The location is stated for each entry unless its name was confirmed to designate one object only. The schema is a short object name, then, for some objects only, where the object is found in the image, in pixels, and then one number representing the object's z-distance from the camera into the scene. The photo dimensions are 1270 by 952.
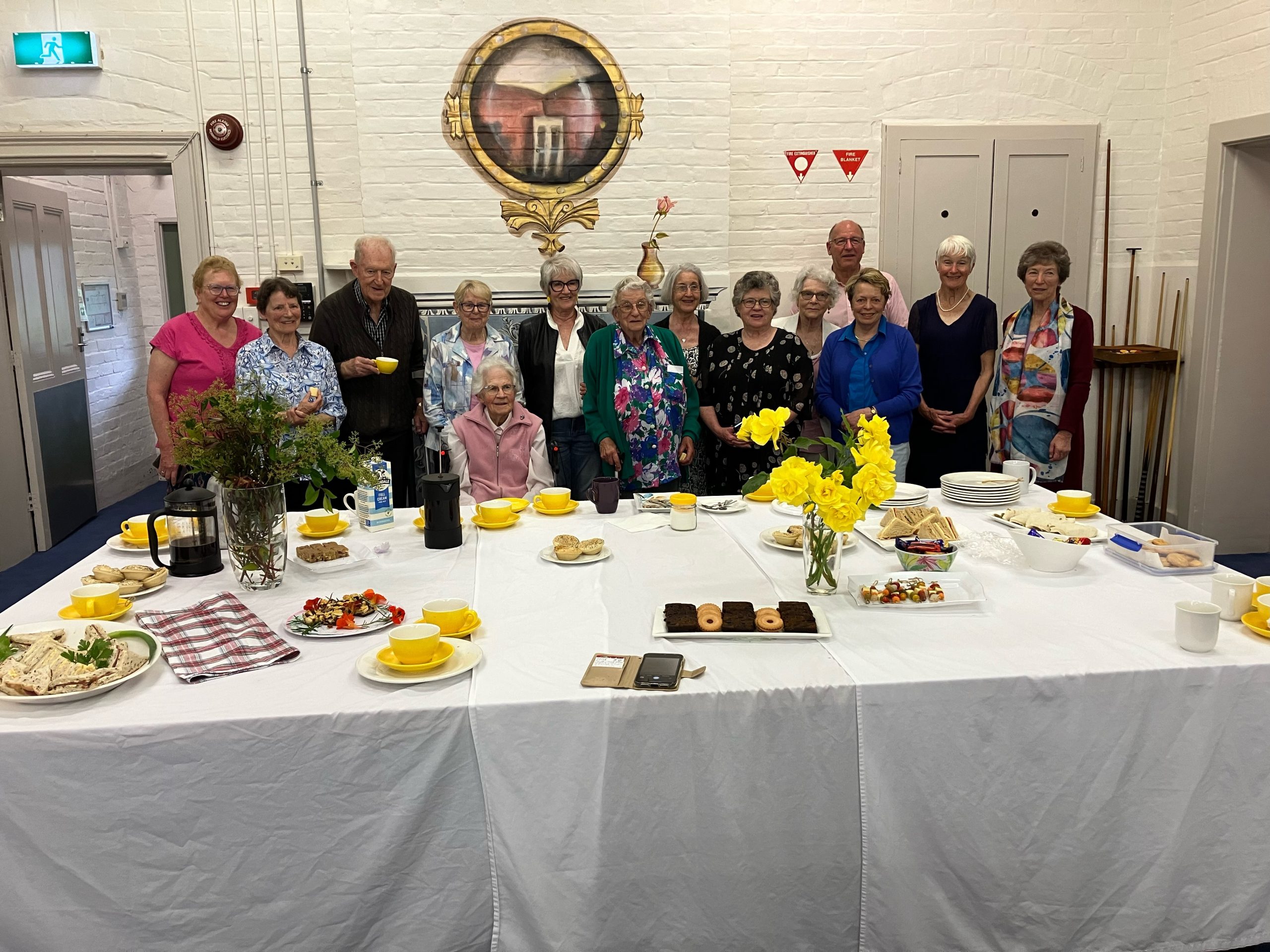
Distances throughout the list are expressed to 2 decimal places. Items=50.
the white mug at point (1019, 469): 3.06
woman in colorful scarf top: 4.12
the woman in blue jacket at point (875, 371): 4.02
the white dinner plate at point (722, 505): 3.04
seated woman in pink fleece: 3.63
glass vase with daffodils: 2.11
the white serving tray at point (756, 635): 1.96
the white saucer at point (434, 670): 1.79
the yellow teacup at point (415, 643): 1.80
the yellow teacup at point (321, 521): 2.78
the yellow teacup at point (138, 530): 2.61
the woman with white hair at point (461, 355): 4.09
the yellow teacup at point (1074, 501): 2.83
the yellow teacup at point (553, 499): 3.03
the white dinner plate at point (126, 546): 2.64
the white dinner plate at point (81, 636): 1.71
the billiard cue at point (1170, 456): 5.47
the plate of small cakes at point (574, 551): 2.49
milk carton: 2.88
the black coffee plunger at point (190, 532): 2.41
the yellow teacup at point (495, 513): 2.88
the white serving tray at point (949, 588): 2.14
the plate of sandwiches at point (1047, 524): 2.60
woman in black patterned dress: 3.98
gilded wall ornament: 5.04
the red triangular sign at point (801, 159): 5.41
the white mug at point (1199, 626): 1.86
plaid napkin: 1.87
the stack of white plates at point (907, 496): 2.90
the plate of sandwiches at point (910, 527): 2.60
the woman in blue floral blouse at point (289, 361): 3.68
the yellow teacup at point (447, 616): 1.97
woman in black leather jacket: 4.29
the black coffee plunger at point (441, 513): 2.67
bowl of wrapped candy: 2.29
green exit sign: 4.84
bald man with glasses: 4.67
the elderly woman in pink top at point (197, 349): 3.83
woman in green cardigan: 3.99
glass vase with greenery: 2.24
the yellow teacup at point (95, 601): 2.11
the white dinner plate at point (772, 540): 2.59
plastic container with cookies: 2.35
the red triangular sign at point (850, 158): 5.44
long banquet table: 1.68
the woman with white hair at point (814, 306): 4.25
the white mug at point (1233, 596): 2.02
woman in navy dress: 4.38
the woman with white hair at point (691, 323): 4.42
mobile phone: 1.76
